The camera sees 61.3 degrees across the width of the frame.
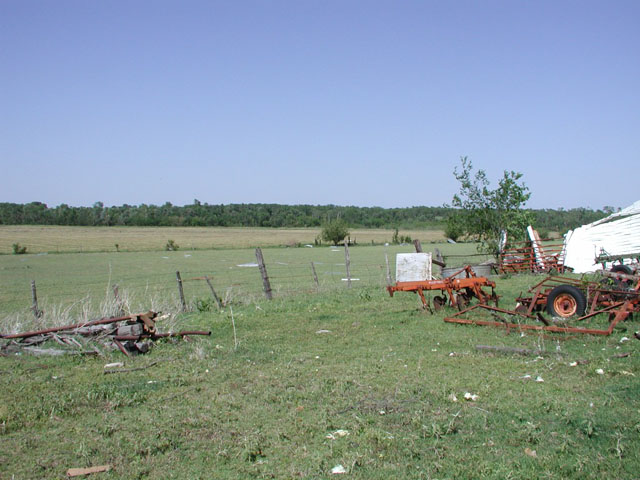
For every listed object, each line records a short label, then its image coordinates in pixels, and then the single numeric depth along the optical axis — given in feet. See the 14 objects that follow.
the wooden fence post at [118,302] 40.96
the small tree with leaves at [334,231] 286.46
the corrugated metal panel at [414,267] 48.62
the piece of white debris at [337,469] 15.55
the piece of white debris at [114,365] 28.89
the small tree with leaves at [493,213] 92.63
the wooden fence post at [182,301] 49.53
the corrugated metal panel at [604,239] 78.33
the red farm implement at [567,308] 35.22
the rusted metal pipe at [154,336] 31.95
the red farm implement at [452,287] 42.65
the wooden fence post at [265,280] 55.52
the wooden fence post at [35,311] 43.96
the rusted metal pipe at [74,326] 32.89
